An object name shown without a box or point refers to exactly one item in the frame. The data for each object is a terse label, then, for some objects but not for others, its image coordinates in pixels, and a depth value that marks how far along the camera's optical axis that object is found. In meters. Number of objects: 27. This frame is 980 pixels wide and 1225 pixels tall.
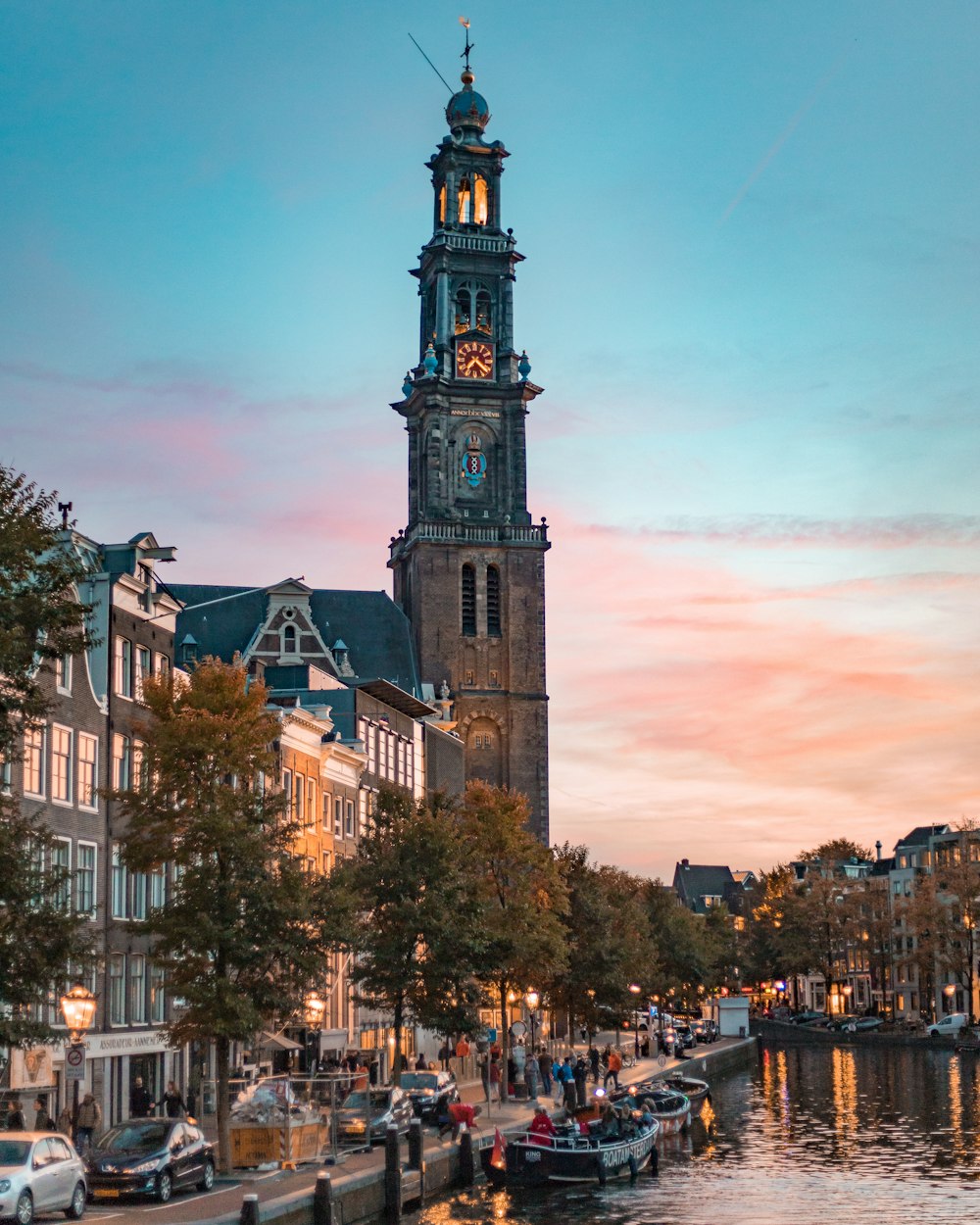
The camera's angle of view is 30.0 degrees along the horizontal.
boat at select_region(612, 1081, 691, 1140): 68.12
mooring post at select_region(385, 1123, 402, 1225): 42.03
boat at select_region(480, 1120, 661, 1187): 49.31
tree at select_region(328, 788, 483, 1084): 64.50
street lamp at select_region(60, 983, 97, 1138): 38.72
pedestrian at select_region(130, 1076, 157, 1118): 57.00
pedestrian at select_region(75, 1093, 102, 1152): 43.50
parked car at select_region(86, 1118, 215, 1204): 37.56
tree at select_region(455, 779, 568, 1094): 76.69
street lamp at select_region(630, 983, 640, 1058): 102.03
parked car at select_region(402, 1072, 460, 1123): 58.09
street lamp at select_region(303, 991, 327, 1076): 53.34
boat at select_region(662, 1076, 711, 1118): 84.81
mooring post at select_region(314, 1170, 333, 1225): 36.69
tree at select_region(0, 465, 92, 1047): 30.34
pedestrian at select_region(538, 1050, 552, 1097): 76.25
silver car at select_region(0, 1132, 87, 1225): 32.12
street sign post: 37.12
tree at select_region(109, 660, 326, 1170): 45.16
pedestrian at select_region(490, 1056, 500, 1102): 67.00
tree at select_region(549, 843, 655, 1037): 96.44
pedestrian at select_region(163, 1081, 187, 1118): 55.16
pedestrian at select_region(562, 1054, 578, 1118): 66.00
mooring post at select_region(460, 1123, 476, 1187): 49.06
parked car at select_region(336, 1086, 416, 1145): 50.34
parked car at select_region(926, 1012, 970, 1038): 138.75
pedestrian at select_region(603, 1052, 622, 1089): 74.75
